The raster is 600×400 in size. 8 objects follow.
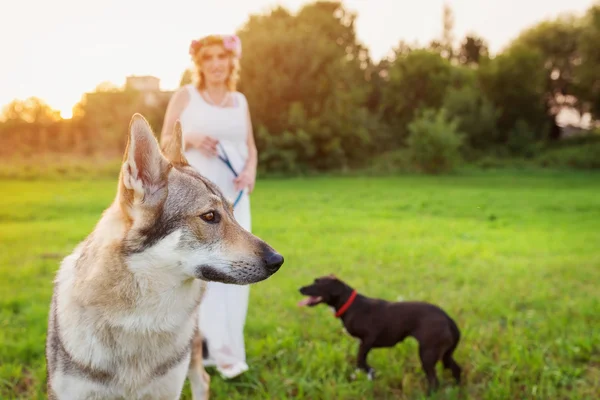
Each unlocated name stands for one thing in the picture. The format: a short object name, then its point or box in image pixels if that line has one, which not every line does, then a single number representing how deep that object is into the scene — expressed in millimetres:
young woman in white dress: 3938
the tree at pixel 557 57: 32531
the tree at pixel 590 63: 28156
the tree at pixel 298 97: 24141
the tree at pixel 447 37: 39338
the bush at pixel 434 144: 23391
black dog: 3545
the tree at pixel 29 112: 23797
